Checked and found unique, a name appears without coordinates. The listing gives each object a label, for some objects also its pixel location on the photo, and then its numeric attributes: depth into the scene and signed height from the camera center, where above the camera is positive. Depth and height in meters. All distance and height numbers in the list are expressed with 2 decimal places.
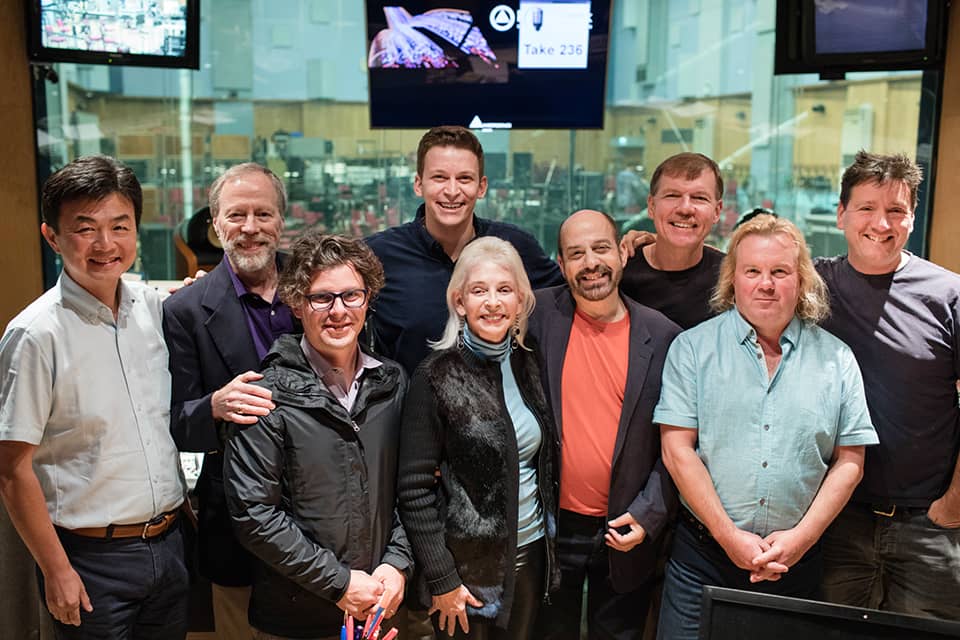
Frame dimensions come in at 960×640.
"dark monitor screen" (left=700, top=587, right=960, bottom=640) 1.47 -0.76
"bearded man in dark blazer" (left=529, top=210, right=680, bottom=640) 2.50 -0.73
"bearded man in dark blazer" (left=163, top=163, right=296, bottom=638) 2.47 -0.47
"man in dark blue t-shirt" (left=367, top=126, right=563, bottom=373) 2.95 -0.26
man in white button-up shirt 2.11 -0.66
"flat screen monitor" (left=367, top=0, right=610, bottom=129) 4.64 +0.61
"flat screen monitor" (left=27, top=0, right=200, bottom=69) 3.86 +0.64
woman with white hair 2.34 -0.79
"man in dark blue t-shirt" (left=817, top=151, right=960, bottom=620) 2.57 -0.69
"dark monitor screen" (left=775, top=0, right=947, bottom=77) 3.93 +0.67
